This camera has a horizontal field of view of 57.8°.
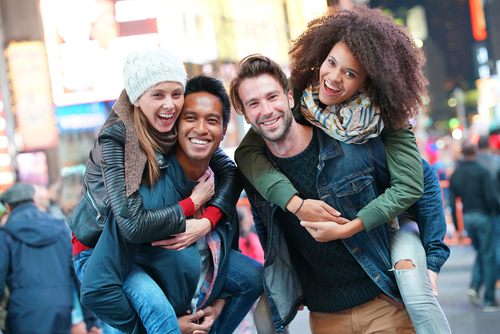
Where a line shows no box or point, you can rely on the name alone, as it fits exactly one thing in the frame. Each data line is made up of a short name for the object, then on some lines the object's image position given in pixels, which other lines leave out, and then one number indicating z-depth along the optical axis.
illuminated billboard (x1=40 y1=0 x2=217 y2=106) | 16.81
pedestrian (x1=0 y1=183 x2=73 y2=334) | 4.73
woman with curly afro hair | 2.72
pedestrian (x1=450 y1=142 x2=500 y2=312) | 6.84
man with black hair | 2.59
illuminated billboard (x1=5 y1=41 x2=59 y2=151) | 16.70
